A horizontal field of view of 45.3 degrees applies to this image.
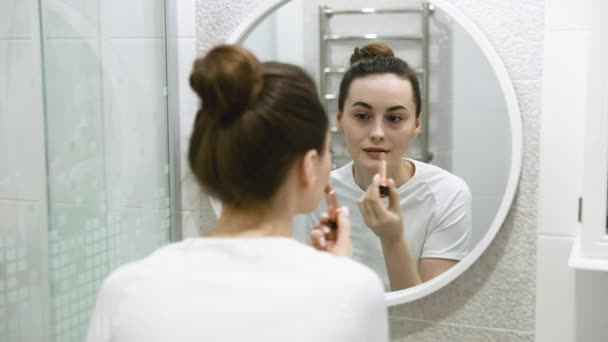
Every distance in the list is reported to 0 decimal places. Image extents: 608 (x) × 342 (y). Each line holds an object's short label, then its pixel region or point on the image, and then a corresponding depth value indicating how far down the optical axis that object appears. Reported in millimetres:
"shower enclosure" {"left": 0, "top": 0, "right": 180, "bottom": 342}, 1203
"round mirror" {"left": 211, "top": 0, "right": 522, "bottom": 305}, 1268
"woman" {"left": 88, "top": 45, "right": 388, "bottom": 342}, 760
